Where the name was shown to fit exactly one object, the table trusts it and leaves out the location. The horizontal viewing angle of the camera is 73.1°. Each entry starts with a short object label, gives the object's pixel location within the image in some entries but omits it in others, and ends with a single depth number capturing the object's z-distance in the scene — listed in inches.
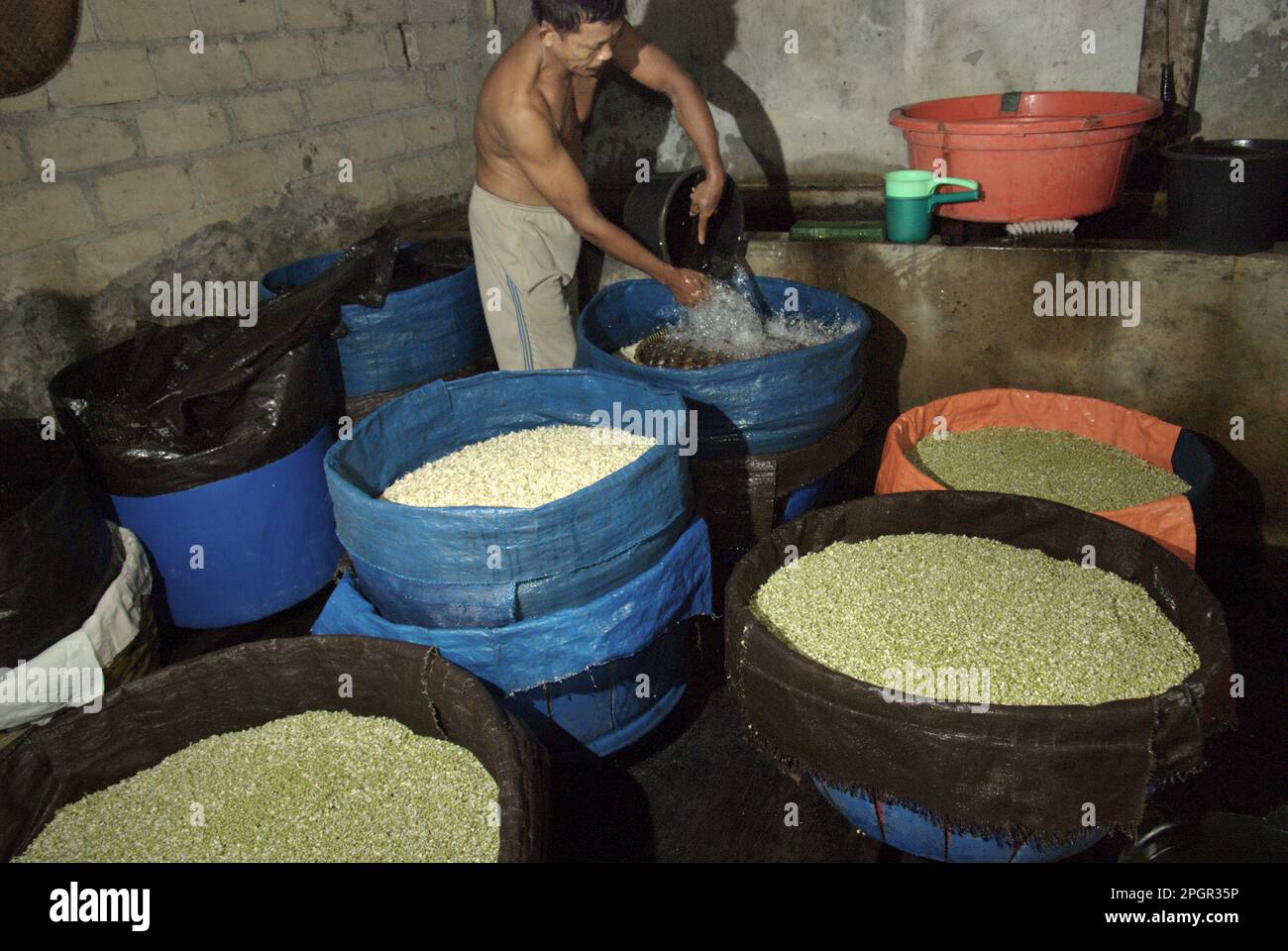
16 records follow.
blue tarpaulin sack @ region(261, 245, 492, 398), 122.6
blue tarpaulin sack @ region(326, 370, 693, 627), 72.2
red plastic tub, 116.0
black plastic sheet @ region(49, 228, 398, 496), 100.3
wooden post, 136.7
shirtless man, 106.8
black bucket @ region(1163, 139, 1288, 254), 106.7
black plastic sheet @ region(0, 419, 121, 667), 80.8
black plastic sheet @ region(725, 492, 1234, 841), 59.3
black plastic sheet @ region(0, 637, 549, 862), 67.2
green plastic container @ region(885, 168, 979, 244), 126.1
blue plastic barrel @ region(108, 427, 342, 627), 104.3
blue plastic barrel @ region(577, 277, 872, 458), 101.4
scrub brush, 123.0
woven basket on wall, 97.2
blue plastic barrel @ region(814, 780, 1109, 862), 68.4
